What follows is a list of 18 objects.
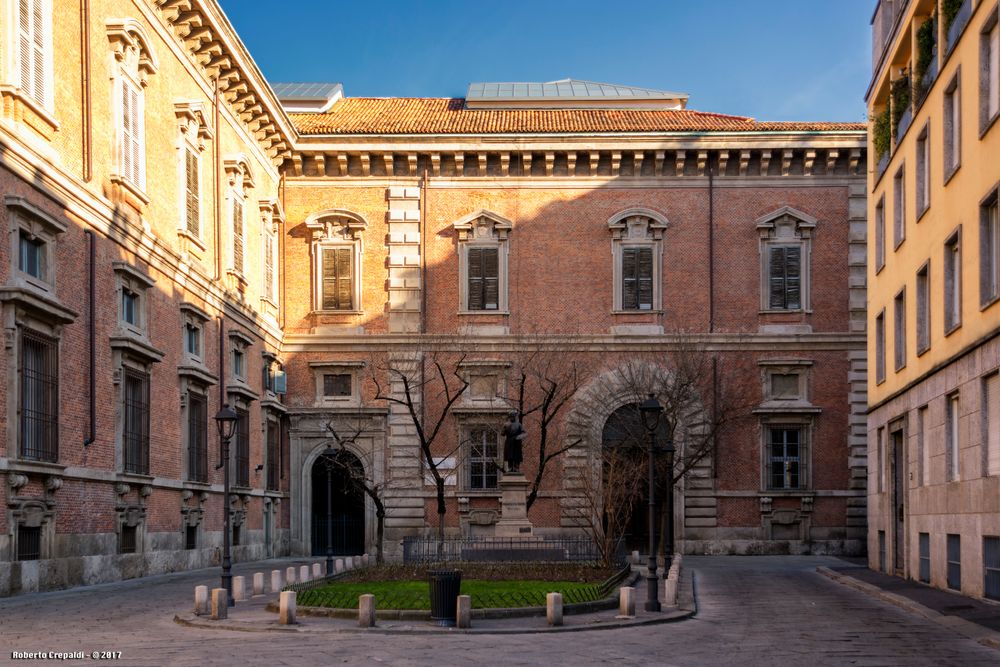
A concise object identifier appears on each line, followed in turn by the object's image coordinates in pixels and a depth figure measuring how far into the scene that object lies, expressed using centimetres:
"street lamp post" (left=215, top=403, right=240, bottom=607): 2201
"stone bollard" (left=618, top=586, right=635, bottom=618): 1975
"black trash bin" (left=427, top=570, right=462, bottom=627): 1853
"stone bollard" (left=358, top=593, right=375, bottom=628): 1819
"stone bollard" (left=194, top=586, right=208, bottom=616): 1953
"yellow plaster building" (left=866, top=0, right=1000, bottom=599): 2239
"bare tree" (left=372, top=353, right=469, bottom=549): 4181
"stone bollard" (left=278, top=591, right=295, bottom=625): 1842
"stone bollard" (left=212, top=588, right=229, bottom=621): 1916
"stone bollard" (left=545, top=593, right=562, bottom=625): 1853
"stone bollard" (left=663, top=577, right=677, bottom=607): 2245
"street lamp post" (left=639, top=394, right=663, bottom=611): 2086
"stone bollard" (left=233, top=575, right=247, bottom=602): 2233
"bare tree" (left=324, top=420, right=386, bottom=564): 4056
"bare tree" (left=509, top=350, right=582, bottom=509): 4178
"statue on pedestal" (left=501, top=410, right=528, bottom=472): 3288
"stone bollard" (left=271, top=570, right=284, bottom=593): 2378
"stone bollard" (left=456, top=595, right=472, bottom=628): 1816
